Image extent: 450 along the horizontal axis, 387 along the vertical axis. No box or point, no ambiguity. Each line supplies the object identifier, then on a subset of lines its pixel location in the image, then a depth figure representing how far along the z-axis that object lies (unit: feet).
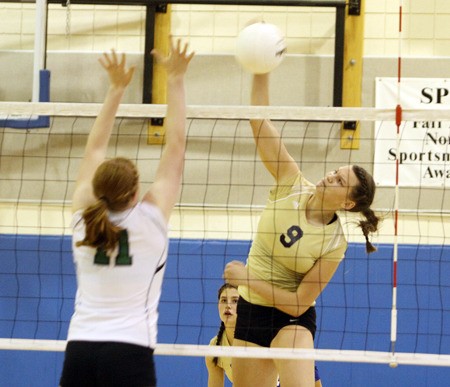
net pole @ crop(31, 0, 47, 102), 46.85
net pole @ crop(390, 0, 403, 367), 29.30
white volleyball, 28.25
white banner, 49.34
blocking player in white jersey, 20.11
